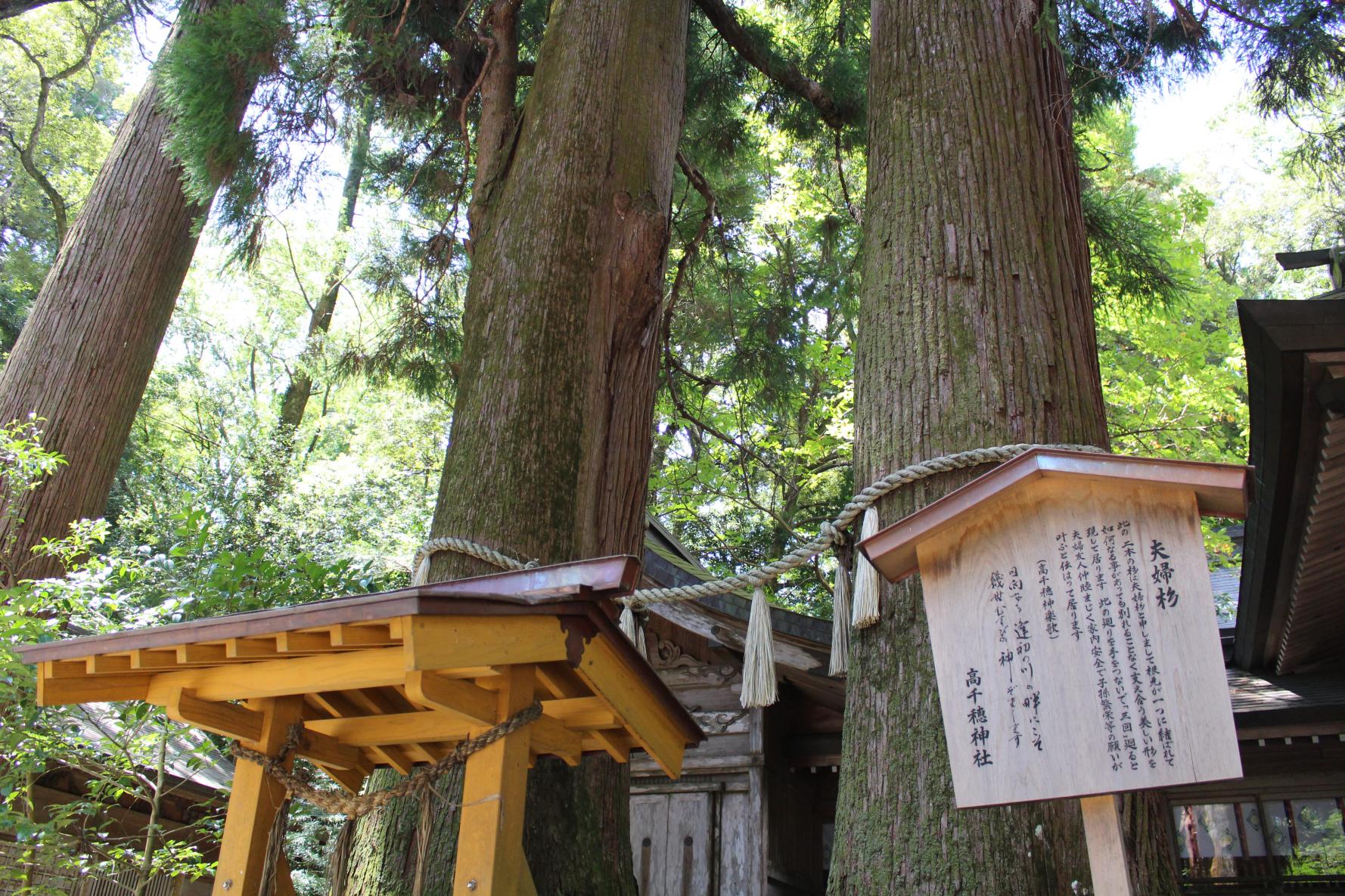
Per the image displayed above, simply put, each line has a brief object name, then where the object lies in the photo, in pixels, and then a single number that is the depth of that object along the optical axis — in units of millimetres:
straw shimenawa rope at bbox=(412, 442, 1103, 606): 2549
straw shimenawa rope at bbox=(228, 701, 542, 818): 2381
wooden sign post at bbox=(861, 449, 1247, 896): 1811
